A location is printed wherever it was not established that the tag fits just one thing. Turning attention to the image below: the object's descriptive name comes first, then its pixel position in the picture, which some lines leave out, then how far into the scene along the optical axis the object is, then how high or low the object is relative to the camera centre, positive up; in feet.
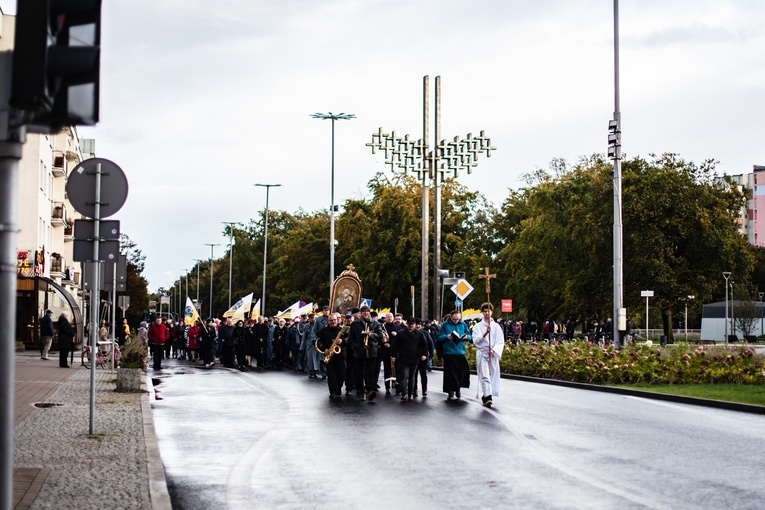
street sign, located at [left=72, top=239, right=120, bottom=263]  43.16 +1.85
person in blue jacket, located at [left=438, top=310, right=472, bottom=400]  70.03 -3.10
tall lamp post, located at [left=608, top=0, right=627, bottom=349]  105.29 +10.15
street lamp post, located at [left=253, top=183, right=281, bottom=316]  301.84 +30.27
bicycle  106.93 -5.54
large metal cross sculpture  131.23 +16.70
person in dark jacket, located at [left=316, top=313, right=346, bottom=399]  73.36 -3.98
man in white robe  66.33 -2.99
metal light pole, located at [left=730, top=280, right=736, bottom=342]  243.40 -5.46
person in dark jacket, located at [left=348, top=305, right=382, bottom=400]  72.18 -3.05
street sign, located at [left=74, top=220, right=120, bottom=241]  43.45 +2.65
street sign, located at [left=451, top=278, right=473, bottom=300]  114.52 +1.23
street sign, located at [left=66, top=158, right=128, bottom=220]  42.96 +4.23
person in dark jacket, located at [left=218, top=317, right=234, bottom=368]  133.90 -4.89
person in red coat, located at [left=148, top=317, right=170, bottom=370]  122.62 -4.29
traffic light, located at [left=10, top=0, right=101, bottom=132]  14.34 +3.00
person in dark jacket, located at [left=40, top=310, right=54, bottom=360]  127.85 -3.88
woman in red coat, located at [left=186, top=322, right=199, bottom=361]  152.56 -5.20
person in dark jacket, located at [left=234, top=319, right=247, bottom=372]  124.88 -5.05
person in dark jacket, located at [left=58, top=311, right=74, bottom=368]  111.49 -4.00
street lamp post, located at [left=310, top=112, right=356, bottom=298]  209.97 +30.78
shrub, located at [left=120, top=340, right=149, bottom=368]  72.09 -3.77
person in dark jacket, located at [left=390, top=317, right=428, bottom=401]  71.15 -3.35
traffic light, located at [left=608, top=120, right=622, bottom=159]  106.11 +15.18
